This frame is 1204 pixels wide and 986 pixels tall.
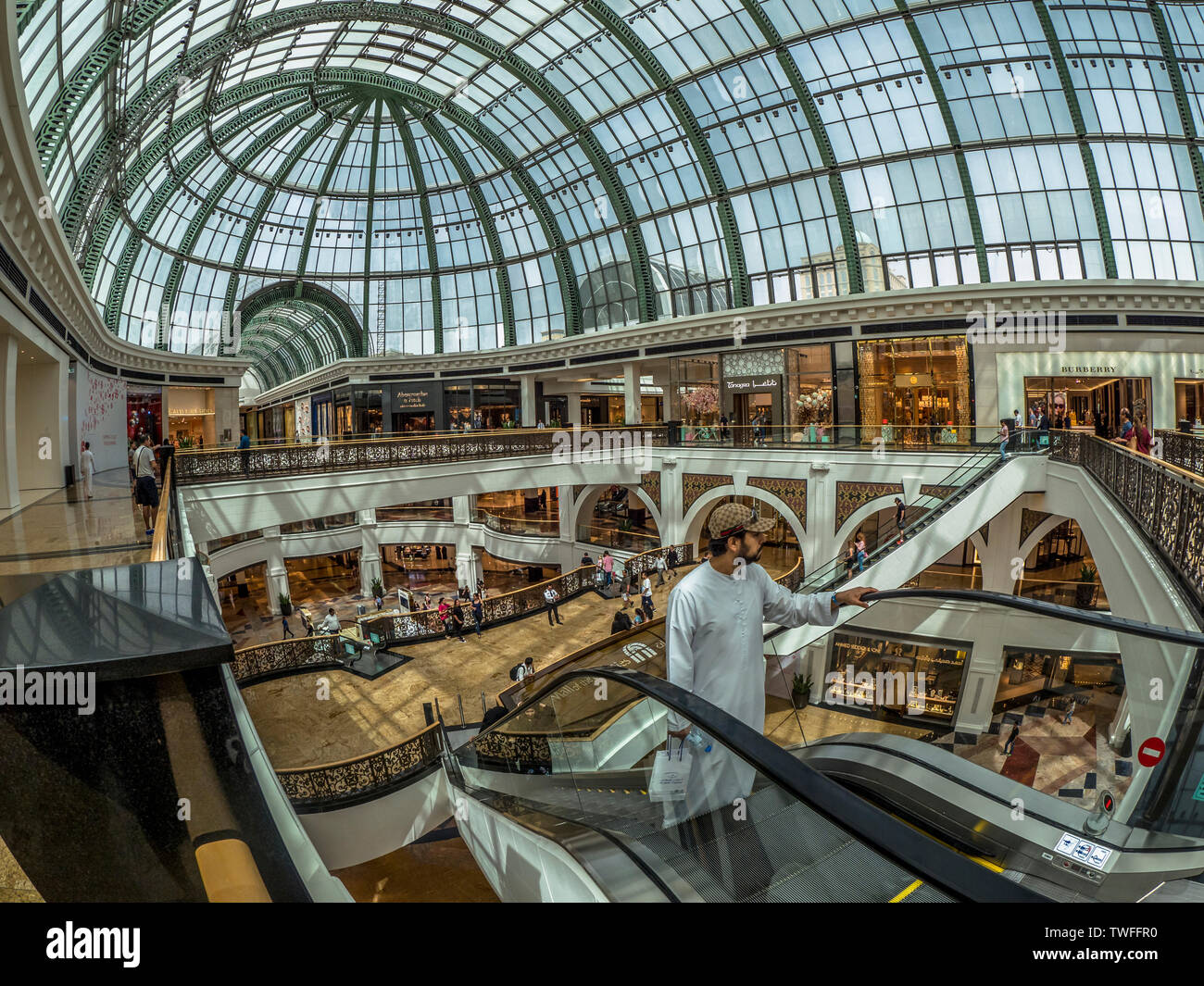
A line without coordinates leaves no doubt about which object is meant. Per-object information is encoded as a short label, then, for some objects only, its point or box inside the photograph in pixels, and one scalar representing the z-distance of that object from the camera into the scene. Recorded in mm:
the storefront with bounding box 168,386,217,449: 35125
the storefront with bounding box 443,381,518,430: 38312
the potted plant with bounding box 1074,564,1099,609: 19825
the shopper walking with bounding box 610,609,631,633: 16406
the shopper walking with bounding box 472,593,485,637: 17547
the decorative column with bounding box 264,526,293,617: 25656
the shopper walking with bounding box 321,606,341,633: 17047
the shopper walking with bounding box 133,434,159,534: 11414
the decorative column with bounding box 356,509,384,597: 28141
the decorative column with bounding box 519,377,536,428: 37094
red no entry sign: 2547
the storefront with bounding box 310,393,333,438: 46062
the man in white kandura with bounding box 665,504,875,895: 2904
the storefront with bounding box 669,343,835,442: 25312
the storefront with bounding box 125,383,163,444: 30297
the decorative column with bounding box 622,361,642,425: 31003
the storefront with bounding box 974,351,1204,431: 20422
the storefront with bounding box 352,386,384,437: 40281
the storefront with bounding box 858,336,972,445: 22828
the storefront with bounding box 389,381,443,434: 39344
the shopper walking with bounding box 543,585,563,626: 18609
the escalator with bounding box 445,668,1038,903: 1501
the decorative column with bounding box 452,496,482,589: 27562
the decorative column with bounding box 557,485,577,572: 30688
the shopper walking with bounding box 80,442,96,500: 17062
